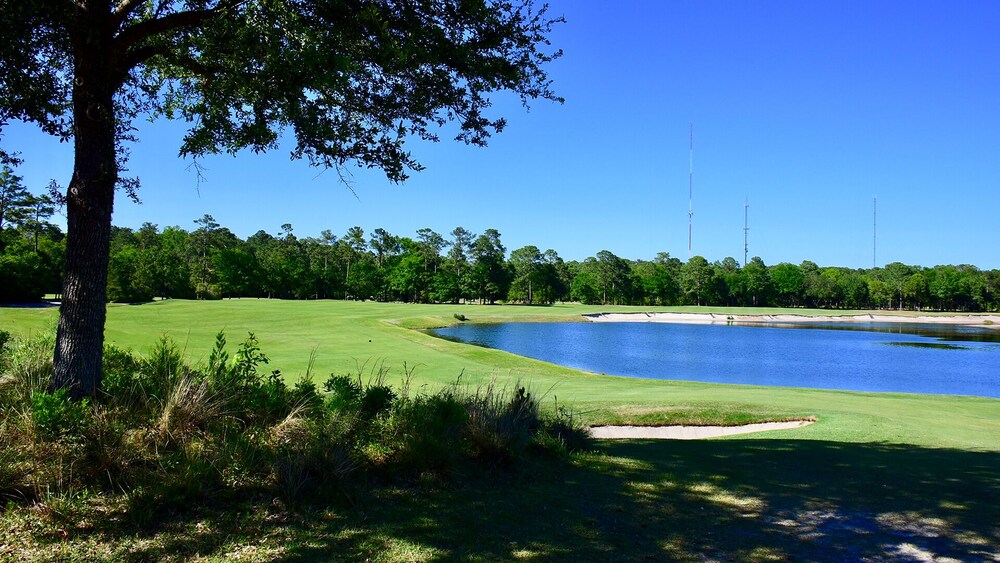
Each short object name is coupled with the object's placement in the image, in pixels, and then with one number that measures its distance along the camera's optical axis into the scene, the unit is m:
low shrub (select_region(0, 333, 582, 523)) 4.52
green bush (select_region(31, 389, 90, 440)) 4.64
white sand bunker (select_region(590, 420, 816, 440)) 12.22
